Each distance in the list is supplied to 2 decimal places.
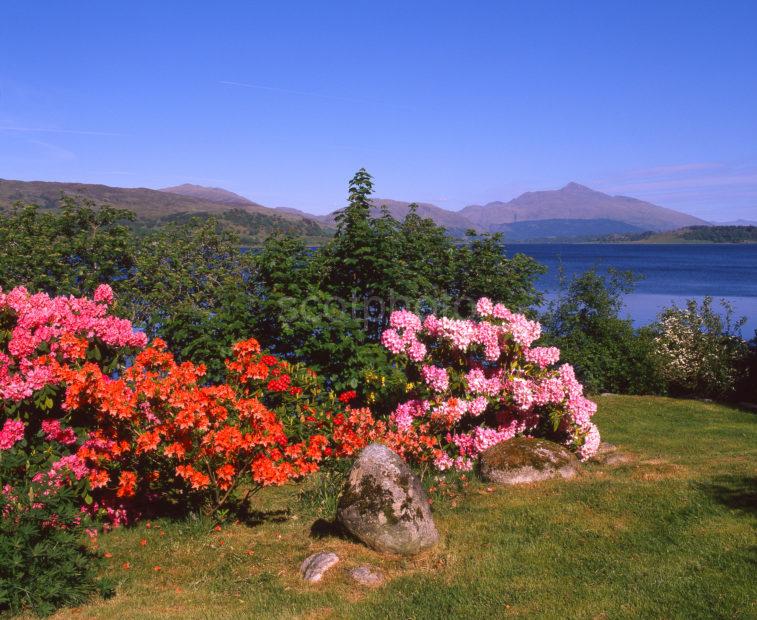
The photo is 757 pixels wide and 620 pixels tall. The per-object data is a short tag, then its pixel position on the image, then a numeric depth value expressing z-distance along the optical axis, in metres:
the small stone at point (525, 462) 10.23
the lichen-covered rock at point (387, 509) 7.31
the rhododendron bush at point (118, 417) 7.09
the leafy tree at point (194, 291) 11.27
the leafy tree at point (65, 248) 13.28
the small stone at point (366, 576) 6.67
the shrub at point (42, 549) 5.38
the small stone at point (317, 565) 6.77
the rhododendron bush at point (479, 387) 10.74
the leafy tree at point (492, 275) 14.95
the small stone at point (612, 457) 11.70
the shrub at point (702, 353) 20.77
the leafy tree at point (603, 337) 20.31
